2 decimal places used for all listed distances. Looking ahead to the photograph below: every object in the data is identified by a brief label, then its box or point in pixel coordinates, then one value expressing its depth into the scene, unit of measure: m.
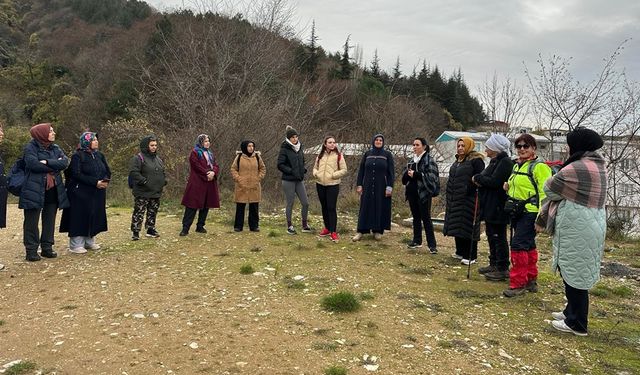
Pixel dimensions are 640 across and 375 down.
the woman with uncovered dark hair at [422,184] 7.01
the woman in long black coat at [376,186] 7.56
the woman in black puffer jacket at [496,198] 5.51
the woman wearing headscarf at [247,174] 8.00
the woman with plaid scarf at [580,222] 4.05
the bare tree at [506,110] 16.24
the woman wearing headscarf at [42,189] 5.92
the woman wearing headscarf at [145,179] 7.20
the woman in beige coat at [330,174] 7.68
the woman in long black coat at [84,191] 6.45
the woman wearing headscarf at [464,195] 6.33
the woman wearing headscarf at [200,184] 7.72
